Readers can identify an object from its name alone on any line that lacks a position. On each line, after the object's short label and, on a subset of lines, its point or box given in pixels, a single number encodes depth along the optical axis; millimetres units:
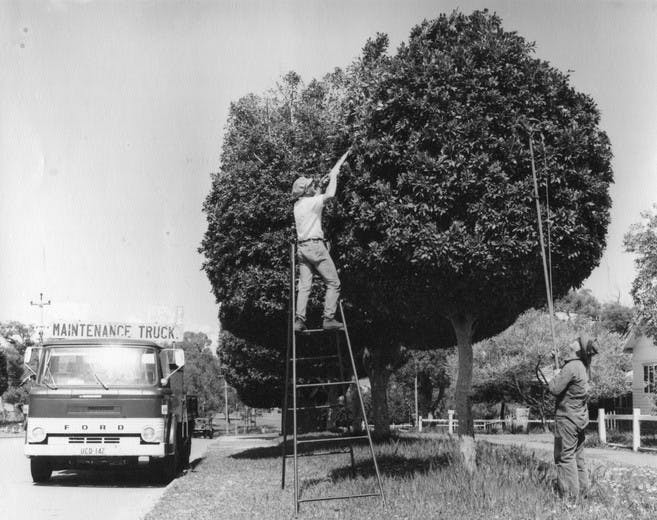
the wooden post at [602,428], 23953
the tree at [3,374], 60953
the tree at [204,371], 77631
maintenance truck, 13164
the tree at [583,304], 71000
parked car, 51969
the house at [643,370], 41719
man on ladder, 9891
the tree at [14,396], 76131
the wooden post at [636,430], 21297
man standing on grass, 9117
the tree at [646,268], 24875
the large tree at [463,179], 10352
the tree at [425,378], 52938
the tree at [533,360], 37594
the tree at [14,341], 66750
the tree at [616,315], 70662
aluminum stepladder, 9202
